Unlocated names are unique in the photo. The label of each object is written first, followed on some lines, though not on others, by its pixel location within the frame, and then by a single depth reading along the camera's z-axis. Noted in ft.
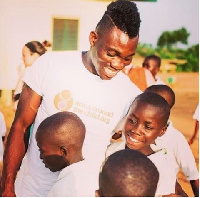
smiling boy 5.40
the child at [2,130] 6.85
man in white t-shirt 4.96
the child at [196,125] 11.12
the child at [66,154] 4.31
